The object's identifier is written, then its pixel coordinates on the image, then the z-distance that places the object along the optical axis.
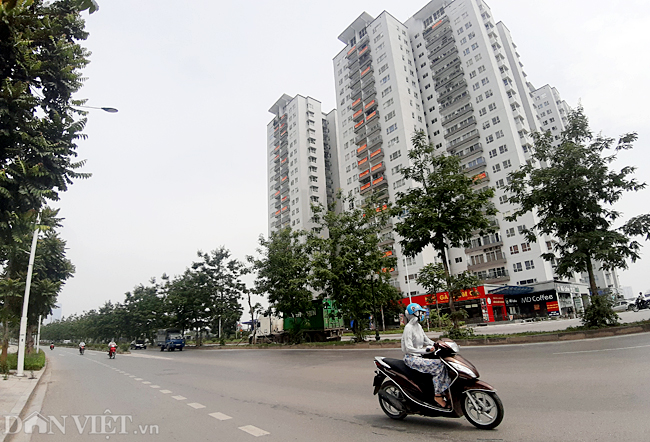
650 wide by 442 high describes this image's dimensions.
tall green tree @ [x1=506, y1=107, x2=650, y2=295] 14.94
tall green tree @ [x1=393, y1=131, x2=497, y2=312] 17.12
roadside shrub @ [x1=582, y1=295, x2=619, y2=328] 14.66
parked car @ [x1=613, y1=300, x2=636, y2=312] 41.41
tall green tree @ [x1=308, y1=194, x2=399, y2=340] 23.28
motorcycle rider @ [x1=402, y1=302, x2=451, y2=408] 4.64
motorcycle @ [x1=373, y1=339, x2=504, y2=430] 4.43
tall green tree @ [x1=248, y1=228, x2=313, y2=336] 29.22
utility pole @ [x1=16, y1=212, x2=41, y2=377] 14.76
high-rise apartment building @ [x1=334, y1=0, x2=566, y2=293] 53.22
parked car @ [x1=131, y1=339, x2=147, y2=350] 55.24
